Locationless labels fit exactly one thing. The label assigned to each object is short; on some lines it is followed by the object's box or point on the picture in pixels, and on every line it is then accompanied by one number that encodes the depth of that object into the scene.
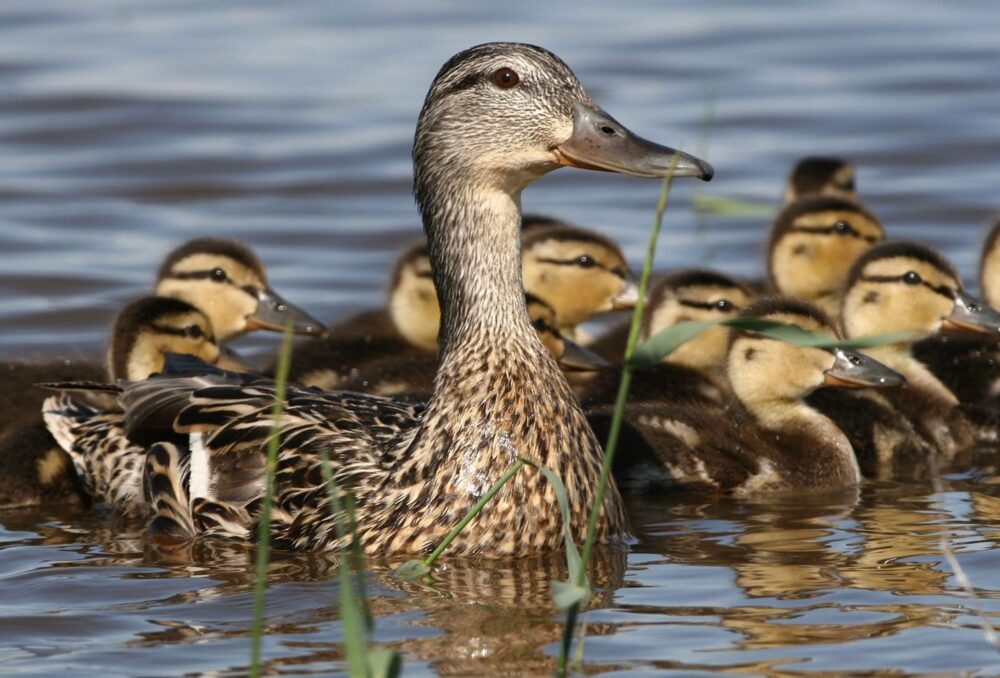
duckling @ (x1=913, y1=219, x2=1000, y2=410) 14.96
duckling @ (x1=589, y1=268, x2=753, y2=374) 14.83
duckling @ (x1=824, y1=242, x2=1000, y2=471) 15.02
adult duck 10.41
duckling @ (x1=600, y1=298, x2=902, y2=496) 12.69
